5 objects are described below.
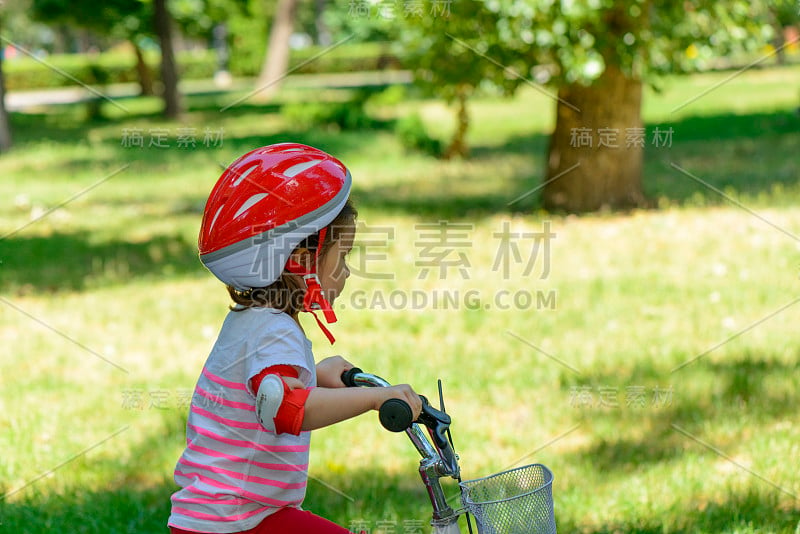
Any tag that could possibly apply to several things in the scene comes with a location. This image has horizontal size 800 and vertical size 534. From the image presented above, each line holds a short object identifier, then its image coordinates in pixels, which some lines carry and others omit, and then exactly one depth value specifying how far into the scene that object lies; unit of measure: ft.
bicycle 13.58
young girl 15.40
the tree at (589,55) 54.44
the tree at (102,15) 147.43
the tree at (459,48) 57.31
